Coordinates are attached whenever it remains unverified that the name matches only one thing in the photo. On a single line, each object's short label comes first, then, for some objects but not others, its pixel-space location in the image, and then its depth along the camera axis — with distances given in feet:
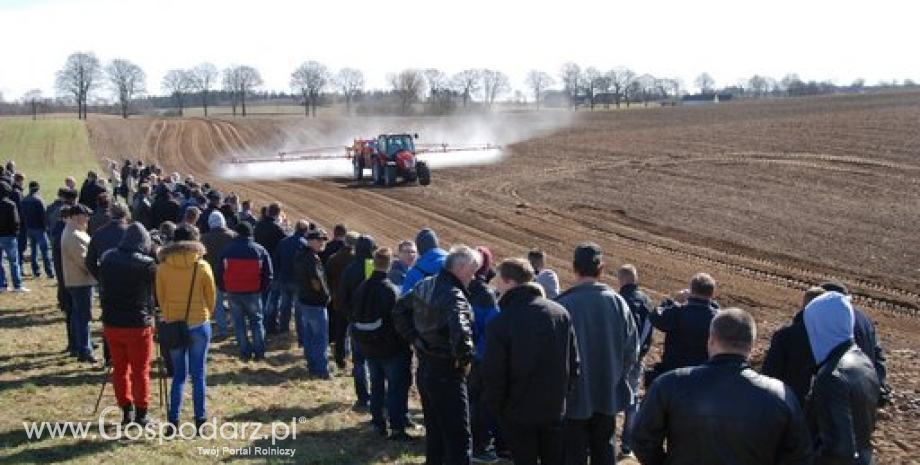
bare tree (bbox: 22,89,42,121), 440.74
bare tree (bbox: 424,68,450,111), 314.76
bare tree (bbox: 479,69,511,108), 561.43
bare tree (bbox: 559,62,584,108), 509.72
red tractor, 104.01
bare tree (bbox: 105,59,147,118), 400.47
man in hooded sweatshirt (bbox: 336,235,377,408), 27.68
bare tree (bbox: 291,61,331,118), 412.57
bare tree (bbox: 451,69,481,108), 531.00
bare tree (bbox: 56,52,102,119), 364.38
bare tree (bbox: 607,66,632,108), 426.26
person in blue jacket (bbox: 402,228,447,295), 24.13
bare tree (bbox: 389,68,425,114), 341.39
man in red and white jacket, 34.14
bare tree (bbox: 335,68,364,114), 482.41
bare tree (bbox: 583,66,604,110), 424.79
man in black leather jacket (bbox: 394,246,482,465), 20.06
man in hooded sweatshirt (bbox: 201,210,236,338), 37.68
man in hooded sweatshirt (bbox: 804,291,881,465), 15.55
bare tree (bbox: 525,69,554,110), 588.09
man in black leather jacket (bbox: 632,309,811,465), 13.66
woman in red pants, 25.21
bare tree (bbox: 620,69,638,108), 436.76
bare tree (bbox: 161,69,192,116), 435.94
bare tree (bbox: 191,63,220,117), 446.19
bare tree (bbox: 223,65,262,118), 423.64
